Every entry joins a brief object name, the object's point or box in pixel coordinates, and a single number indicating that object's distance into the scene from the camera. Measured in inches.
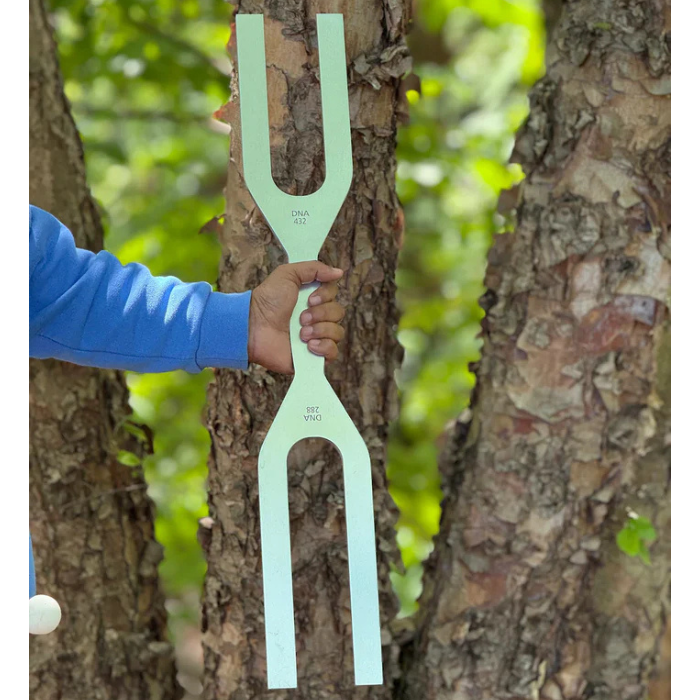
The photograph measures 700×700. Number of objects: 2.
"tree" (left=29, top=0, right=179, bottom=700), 82.7
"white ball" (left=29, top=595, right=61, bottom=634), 69.5
